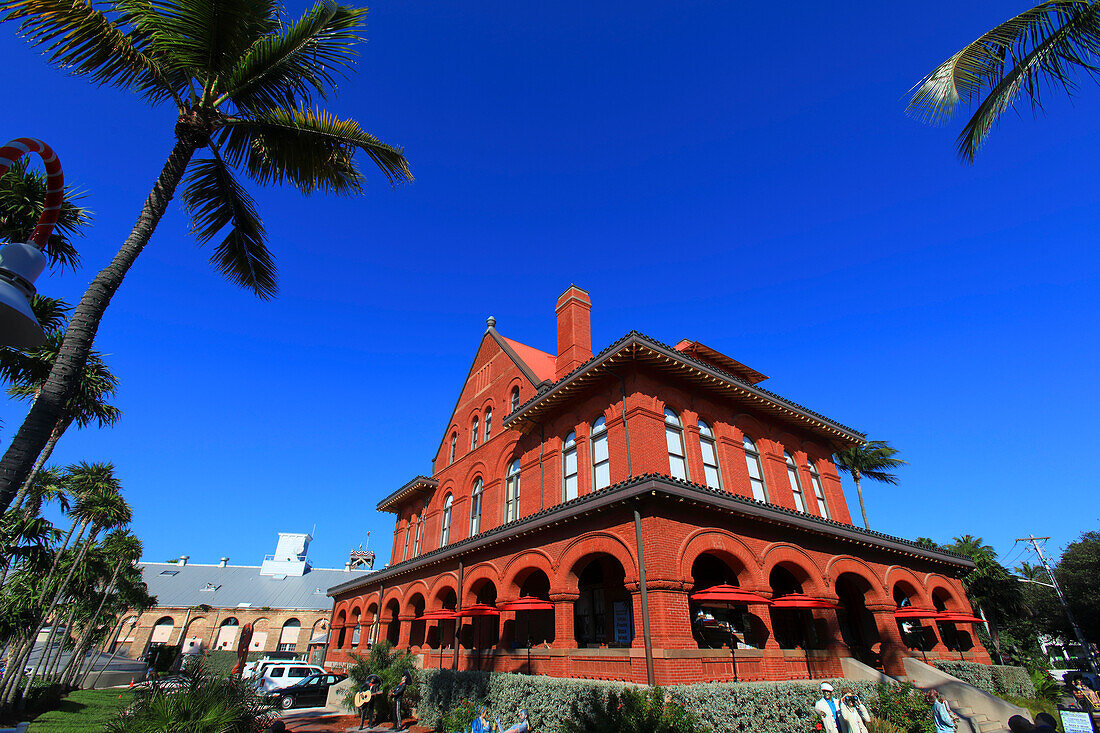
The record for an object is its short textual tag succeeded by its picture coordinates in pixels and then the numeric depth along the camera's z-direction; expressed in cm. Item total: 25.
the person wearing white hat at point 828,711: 1053
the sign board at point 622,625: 1517
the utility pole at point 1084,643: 3619
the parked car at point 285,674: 2347
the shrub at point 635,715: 945
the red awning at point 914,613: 1708
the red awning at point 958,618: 1789
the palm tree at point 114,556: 2778
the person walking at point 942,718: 1036
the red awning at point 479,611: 1574
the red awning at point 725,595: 1235
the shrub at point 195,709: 804
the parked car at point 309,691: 2244
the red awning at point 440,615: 1762
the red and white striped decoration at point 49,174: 397
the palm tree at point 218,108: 609
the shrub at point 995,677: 1727
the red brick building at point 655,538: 1240
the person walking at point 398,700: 1568
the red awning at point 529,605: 1406
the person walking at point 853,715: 1038
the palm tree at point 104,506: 2462
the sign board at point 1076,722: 954
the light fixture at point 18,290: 322
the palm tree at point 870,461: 3309
